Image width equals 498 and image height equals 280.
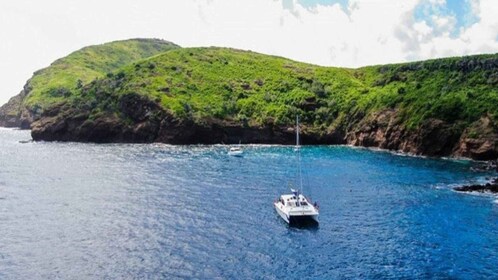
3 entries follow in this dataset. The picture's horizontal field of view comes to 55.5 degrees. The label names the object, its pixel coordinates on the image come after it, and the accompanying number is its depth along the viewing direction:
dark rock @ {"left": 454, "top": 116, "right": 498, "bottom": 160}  145.75
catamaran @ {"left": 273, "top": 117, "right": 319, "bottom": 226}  79.12
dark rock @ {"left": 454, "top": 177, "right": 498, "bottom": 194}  101.81
